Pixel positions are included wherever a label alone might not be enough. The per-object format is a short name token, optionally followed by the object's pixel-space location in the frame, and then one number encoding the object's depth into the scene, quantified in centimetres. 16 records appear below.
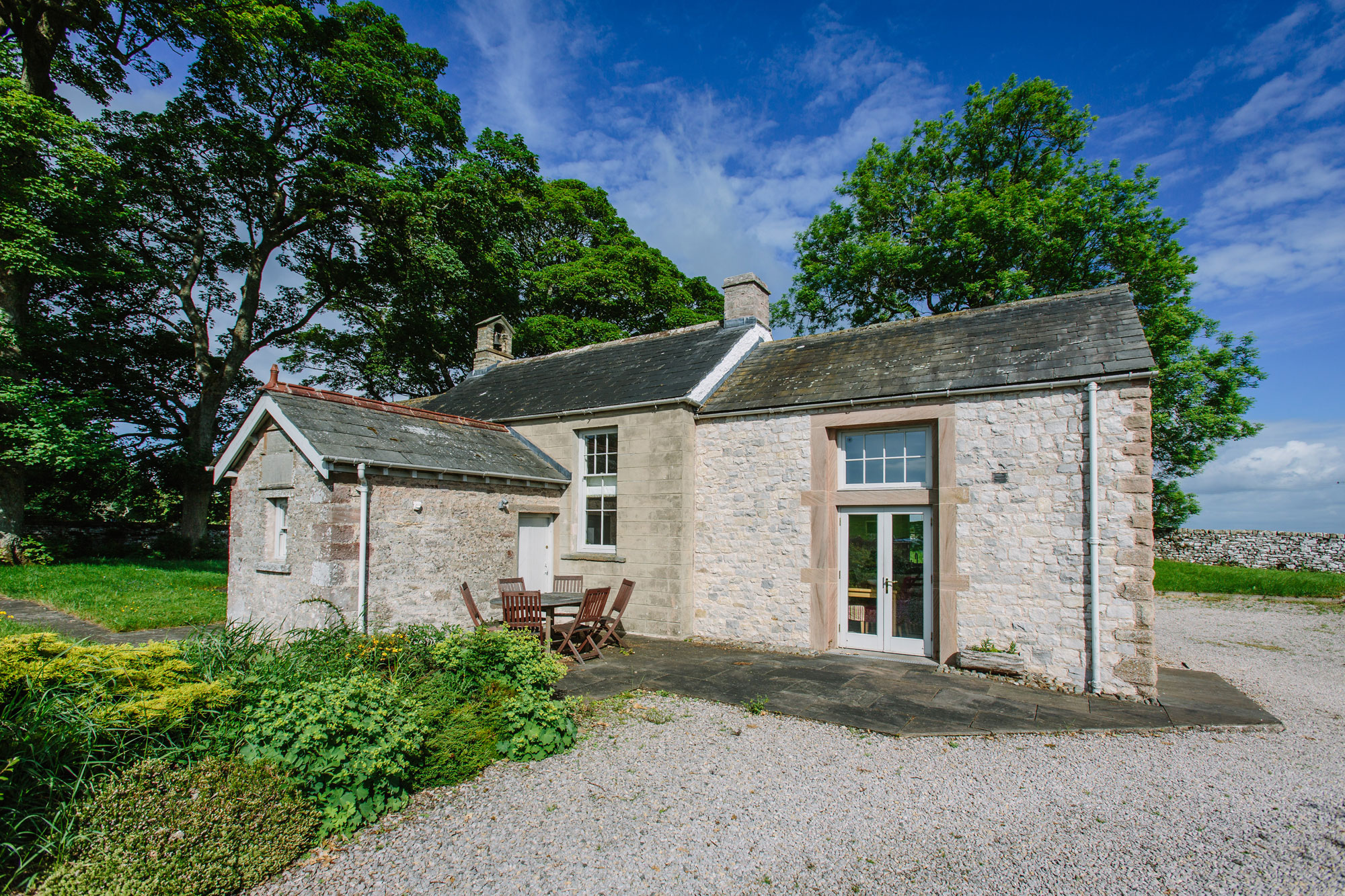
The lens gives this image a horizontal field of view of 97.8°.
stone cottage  774
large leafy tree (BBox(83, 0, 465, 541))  1831
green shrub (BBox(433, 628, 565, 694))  575
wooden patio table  854
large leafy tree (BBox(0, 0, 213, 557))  1370
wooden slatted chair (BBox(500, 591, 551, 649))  823
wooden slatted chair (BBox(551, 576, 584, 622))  1101
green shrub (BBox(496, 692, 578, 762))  526
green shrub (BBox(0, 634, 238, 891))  331
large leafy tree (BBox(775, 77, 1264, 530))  1803
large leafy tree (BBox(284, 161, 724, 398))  2134
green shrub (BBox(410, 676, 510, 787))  473
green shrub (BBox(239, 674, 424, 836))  404
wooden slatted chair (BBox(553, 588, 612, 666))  855
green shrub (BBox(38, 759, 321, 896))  311
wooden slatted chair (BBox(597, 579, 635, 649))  927
